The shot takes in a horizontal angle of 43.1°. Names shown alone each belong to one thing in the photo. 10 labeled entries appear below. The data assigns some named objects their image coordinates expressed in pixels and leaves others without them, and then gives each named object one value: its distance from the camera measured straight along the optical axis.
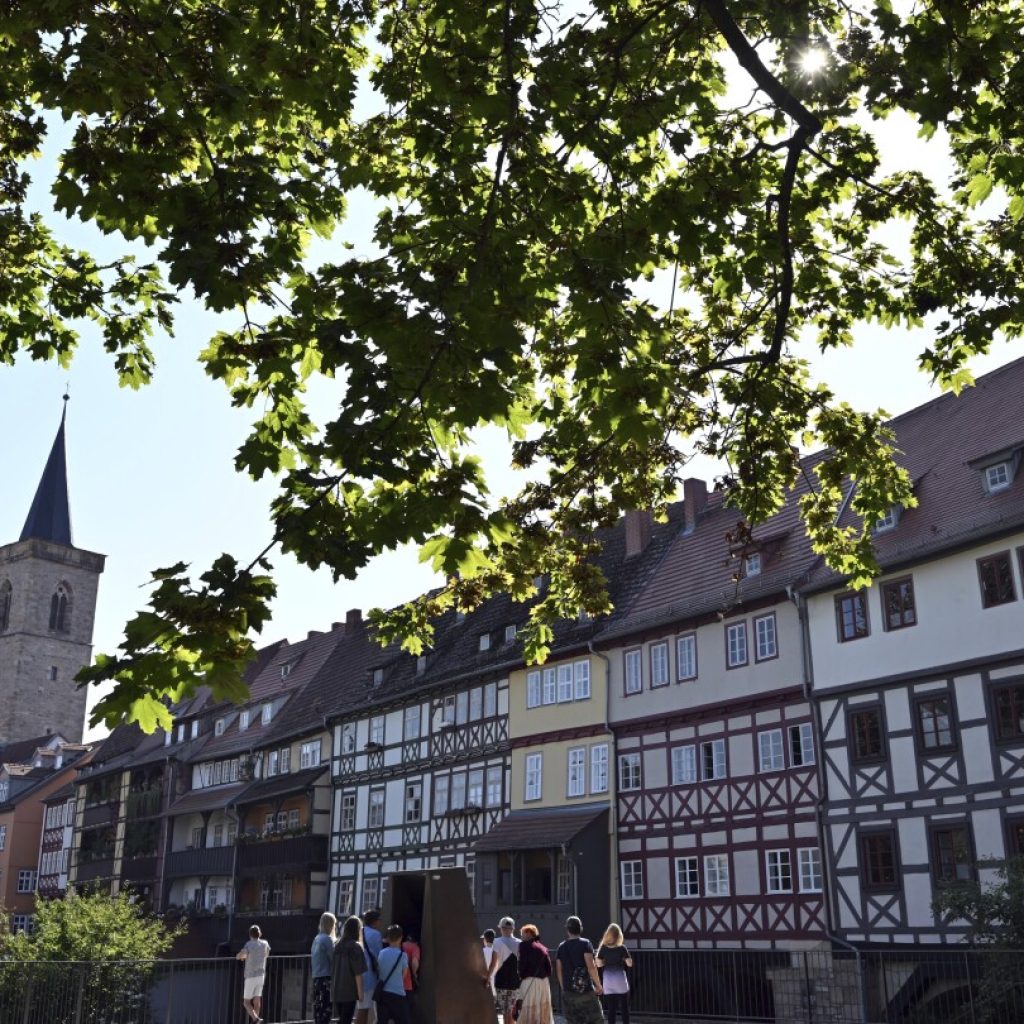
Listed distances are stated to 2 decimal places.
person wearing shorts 19.30
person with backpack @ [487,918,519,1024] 16.81
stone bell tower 91.12
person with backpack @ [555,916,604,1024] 15.59
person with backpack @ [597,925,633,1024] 16.69
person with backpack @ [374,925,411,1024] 14.89
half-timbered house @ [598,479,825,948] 27.69
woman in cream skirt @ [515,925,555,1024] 15.68
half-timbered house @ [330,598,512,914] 37.19
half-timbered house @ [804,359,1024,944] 23.89
